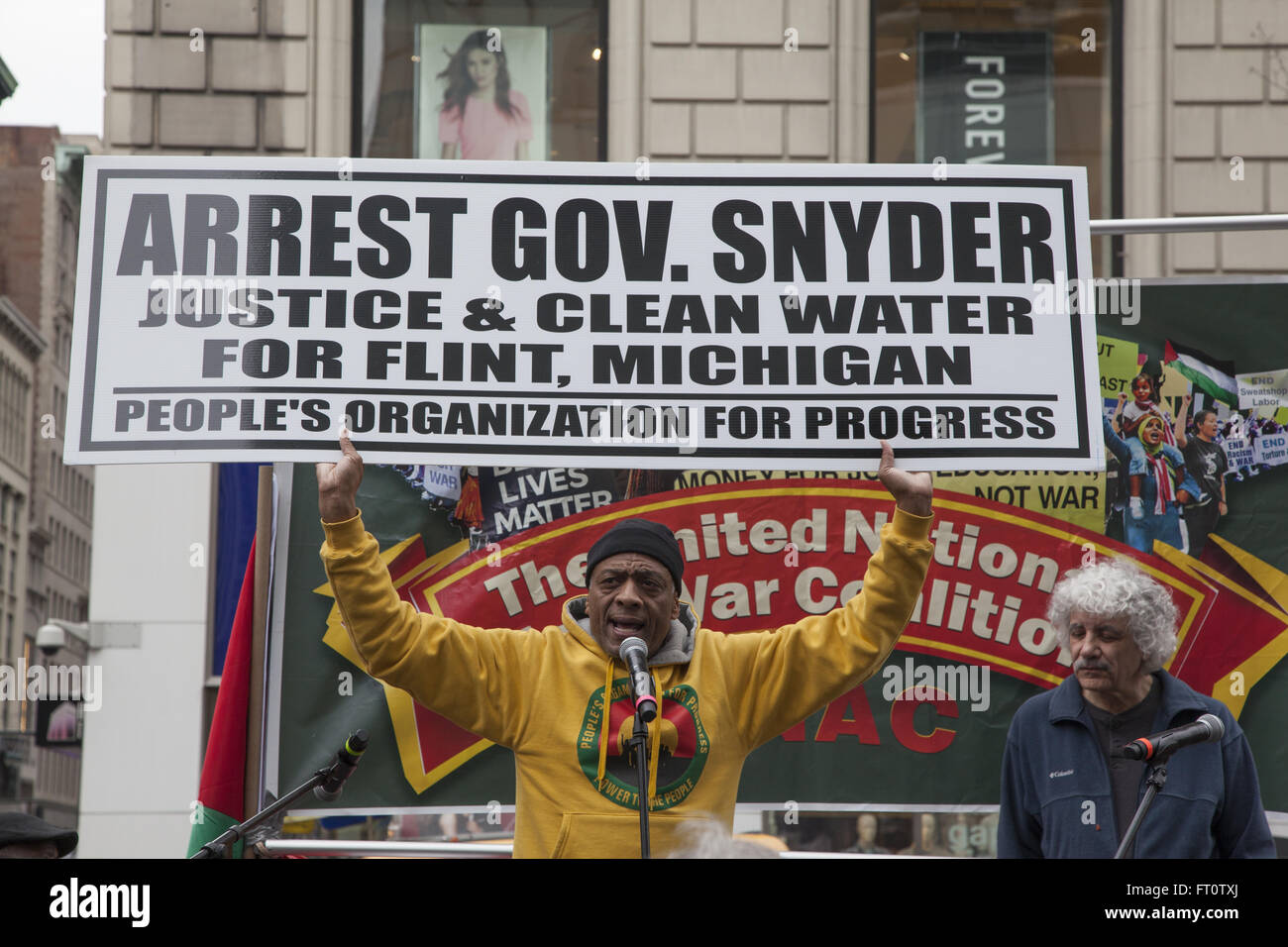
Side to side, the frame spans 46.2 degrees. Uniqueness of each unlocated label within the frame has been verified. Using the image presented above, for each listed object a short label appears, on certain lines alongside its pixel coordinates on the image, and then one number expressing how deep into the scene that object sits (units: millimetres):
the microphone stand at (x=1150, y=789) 3781
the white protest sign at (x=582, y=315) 4422
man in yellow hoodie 4109
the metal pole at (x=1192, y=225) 5539
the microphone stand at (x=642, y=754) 3494
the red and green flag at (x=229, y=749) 5465
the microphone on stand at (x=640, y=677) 3525
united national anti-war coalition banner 5695
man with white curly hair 4422
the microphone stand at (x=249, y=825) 4441
